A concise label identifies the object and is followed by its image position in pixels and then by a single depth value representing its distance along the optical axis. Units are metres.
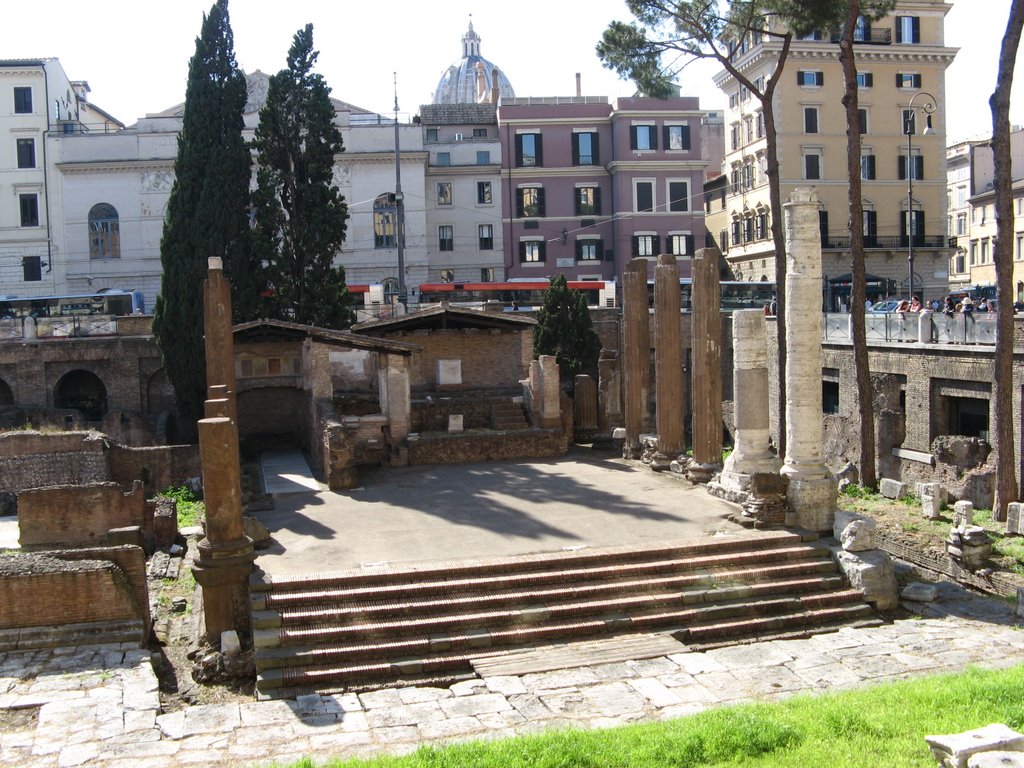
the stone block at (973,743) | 7.29
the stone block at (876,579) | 13.20
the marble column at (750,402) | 15.66
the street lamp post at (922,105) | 42.25
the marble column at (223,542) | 12.19
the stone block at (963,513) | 14.79
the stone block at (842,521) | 14.24
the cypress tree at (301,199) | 30.77
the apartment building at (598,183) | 46.06
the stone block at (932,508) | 18.05
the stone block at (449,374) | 27.84
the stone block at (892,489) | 20.33
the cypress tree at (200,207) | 29.06
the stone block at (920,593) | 13.27
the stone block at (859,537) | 13.66
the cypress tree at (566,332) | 33.31
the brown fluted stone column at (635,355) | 21.52
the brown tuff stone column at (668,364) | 19.66
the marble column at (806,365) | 14.75
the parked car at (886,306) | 33.95
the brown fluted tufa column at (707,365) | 18.34
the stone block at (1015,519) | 16.23
